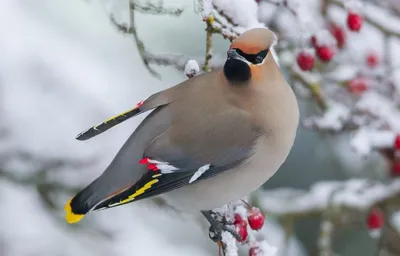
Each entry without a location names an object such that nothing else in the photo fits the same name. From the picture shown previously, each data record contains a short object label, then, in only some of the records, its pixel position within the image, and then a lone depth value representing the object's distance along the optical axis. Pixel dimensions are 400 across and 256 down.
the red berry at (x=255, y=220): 4.70
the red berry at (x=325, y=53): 5.93
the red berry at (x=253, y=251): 4.57
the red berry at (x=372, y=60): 7.68
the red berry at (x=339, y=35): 6.88
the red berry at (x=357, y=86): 7.23
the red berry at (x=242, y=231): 4.59
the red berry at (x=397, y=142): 6.69
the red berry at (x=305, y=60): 5.87
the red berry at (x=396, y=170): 7.21
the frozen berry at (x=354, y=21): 6.25
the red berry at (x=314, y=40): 5.99
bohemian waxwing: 4.48
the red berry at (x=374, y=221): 7.19
